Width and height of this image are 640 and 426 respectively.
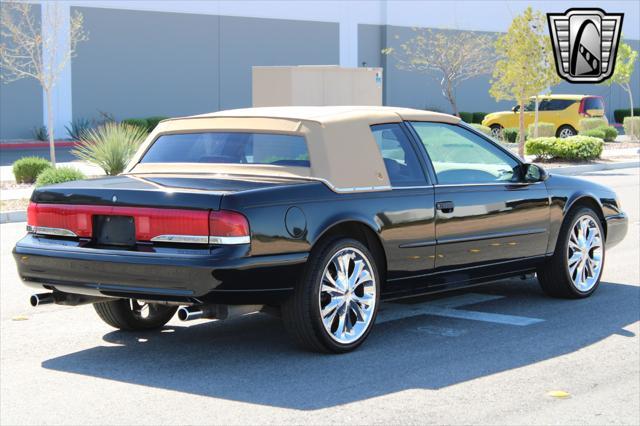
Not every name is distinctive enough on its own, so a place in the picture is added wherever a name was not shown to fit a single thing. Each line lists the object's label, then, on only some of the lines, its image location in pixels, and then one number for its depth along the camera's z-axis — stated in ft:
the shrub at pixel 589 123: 123.24
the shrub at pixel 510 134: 119.96
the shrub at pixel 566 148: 95.14
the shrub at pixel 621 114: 178.48
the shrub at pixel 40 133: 114.32
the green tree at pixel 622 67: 134.31
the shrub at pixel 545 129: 119.65
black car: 21.84
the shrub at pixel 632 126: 132.98
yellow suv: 123.95
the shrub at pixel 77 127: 115.92
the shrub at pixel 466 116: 153.58
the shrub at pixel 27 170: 72.64
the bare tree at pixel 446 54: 140.97
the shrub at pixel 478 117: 155.94
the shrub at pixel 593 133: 116.26
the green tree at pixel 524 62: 95.71
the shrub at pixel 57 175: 64.60
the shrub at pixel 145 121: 114.73
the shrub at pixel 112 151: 66.44
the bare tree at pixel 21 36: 104.78
